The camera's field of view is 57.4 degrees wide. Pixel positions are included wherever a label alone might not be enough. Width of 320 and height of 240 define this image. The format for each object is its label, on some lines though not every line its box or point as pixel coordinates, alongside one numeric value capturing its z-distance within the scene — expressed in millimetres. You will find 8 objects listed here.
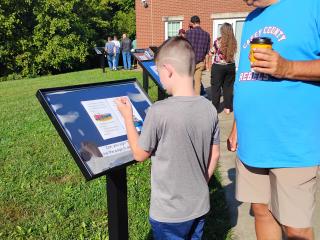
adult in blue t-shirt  1512
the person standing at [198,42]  5994
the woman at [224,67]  5665
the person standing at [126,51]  15245
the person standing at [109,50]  15323
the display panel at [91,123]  1531
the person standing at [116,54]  15280
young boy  1495
